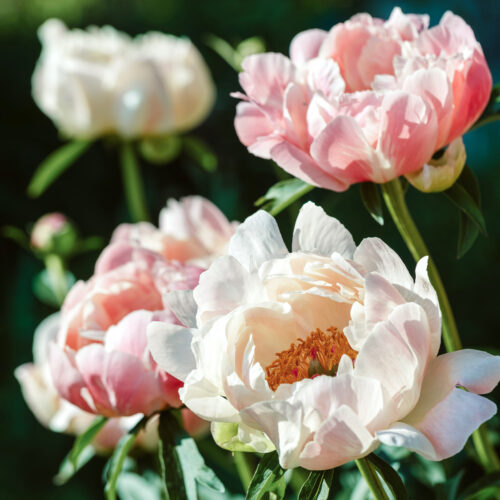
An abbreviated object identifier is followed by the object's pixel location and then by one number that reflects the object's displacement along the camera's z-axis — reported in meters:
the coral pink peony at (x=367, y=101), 0.89
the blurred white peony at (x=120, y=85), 1.22
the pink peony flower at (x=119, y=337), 0.94
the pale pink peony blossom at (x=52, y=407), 1.04
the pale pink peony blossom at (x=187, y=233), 1.00
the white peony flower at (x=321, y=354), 0.71
